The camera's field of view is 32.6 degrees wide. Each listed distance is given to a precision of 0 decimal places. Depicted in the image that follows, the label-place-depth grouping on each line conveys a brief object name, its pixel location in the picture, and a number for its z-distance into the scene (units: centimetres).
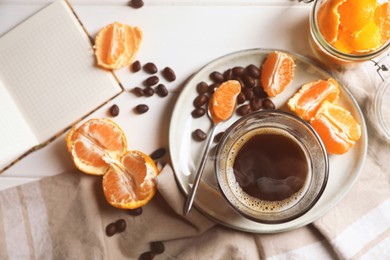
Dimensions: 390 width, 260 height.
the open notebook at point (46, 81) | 67
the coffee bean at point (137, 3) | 66
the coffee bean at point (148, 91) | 65
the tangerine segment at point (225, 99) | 63
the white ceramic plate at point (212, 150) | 62
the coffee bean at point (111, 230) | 65
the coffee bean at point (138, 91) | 66
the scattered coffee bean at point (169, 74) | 65
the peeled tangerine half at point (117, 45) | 66
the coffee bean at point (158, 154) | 65
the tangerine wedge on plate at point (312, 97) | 62
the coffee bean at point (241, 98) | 64
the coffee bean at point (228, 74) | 64
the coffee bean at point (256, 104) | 63
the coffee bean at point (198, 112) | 64
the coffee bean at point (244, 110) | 64
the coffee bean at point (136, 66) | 66
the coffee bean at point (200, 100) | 63
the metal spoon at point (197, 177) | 62
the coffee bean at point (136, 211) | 64
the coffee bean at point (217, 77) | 64
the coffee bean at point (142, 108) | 65
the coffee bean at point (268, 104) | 63
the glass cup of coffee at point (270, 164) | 59
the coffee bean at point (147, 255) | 65
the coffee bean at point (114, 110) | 66
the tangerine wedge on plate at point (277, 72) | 63
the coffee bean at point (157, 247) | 64
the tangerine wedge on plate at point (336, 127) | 62
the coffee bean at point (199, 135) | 63
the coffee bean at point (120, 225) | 65
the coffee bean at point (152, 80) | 65
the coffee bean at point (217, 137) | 64
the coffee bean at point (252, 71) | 63
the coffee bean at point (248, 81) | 64
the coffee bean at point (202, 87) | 64
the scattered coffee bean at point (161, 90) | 65
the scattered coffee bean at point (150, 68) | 66
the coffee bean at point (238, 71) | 64
